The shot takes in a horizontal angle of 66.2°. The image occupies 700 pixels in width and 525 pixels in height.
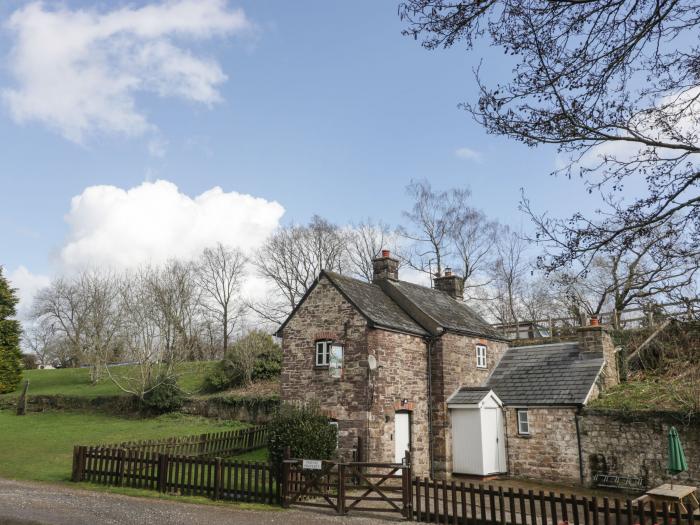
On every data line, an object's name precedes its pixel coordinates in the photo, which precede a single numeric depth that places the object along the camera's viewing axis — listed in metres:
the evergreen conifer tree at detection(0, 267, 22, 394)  38.78
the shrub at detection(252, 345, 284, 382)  33.25
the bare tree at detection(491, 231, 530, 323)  38.66
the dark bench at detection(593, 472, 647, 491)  17.06
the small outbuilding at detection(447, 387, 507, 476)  19.44
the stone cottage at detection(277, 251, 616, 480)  18.48
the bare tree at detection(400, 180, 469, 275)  38.00
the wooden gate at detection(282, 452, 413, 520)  13.24
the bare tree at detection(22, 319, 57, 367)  62.44
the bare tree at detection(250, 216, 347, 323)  43.84
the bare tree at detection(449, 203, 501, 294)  37.94
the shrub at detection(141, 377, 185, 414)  30.52
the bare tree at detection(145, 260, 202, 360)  32.75
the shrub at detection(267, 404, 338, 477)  16.27
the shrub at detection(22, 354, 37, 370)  60.24
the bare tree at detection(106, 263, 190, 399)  30.25
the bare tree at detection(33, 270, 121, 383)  34.69
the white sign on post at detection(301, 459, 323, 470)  13.65
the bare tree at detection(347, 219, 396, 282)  43.03
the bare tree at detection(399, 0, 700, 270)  6.65
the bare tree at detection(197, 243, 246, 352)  48.56
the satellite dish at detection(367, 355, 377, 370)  18.25
